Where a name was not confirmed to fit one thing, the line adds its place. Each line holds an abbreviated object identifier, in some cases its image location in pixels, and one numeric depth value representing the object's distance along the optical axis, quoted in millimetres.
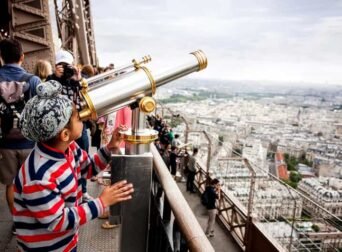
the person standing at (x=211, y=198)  10406
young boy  1398
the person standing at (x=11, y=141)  2650
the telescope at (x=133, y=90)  1395
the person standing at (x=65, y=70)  2852
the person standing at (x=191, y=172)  13134
